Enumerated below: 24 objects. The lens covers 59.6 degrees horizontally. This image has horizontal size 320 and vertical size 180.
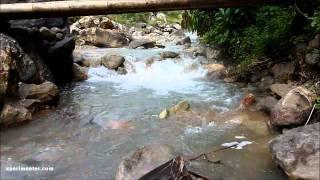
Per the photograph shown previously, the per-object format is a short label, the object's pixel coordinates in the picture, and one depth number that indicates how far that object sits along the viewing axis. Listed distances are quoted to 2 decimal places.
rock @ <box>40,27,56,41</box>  6.52
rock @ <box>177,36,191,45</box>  10.02
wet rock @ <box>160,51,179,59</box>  8.32
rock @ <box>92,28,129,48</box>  10.89
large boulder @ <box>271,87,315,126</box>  3.94
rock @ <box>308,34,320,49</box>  4.85
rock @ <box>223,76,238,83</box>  6.40
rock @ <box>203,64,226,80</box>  6.82
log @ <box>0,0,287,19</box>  5.00
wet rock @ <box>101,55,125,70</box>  7.78
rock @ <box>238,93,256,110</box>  5.05
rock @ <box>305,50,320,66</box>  4.76
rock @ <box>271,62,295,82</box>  5.37
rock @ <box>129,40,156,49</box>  10.27
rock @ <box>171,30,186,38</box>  12.05
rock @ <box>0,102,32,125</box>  4.40
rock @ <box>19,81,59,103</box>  5.11
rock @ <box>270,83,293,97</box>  4.82
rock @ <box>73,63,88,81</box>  7.11
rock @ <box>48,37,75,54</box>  6.66
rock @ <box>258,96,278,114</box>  4.69
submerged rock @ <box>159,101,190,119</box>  4.84
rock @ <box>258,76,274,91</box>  5.66
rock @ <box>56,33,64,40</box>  6.87
